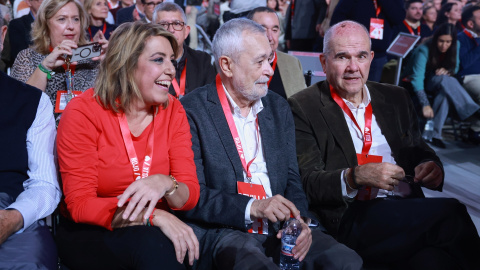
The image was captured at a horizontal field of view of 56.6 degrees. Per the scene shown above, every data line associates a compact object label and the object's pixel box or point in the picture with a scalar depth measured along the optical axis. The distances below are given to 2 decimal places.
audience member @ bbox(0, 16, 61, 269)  1.72
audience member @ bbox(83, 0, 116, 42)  5.33
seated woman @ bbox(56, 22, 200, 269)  1.69
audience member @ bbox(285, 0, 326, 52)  6.14
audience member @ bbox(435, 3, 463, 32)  7.71
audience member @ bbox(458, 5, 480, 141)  5.75
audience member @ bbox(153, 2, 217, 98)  3.68
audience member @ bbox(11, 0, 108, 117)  2.90
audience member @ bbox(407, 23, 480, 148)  5.55
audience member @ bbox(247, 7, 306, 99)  3.78
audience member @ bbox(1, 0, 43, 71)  4.26
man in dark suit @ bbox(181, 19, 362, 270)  1.90
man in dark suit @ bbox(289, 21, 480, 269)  2.17
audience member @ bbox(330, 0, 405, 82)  4.93
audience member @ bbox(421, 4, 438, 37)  7.61
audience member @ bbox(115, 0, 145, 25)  5.74
